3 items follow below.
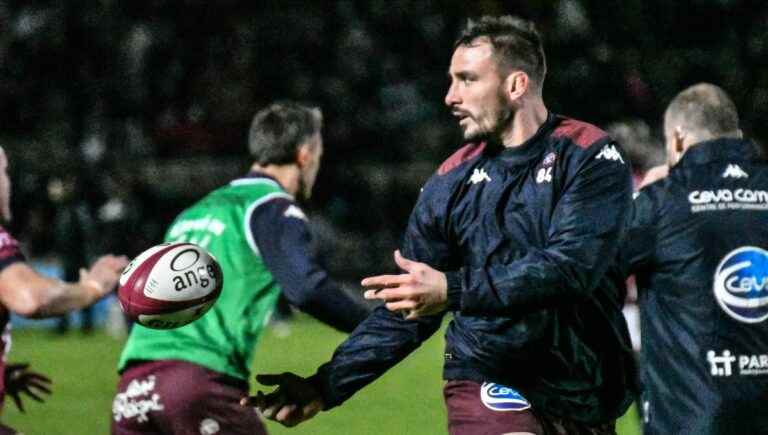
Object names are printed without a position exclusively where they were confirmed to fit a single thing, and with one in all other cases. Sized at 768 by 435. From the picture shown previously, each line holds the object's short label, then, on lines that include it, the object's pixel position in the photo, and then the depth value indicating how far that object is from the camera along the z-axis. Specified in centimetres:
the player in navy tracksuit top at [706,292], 1109
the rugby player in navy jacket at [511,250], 916
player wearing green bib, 1154
